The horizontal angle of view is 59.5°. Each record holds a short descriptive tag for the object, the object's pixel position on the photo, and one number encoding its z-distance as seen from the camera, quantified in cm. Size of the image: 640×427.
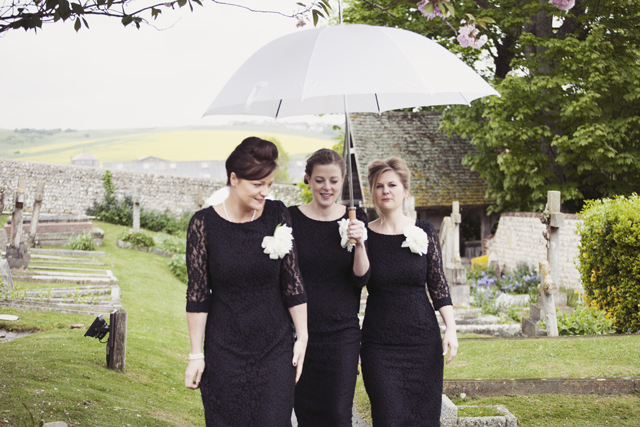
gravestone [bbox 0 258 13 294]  874
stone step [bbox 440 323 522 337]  914
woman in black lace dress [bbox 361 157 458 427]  325
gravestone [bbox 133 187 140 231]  2174
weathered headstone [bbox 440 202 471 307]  1143
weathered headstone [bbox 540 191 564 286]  924
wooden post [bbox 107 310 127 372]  545
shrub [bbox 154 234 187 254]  1844
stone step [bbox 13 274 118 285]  1045
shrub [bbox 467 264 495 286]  1509
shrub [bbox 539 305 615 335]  822
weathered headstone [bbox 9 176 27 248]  1170
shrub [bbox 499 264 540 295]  1376
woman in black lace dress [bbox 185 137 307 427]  271
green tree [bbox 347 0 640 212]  1370
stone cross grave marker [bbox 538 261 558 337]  806
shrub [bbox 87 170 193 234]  2458
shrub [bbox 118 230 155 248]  1883
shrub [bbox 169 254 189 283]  1525
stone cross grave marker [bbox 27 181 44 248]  1494
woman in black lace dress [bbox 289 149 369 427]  320
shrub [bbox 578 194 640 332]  766
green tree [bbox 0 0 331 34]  344
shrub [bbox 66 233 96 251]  1689
